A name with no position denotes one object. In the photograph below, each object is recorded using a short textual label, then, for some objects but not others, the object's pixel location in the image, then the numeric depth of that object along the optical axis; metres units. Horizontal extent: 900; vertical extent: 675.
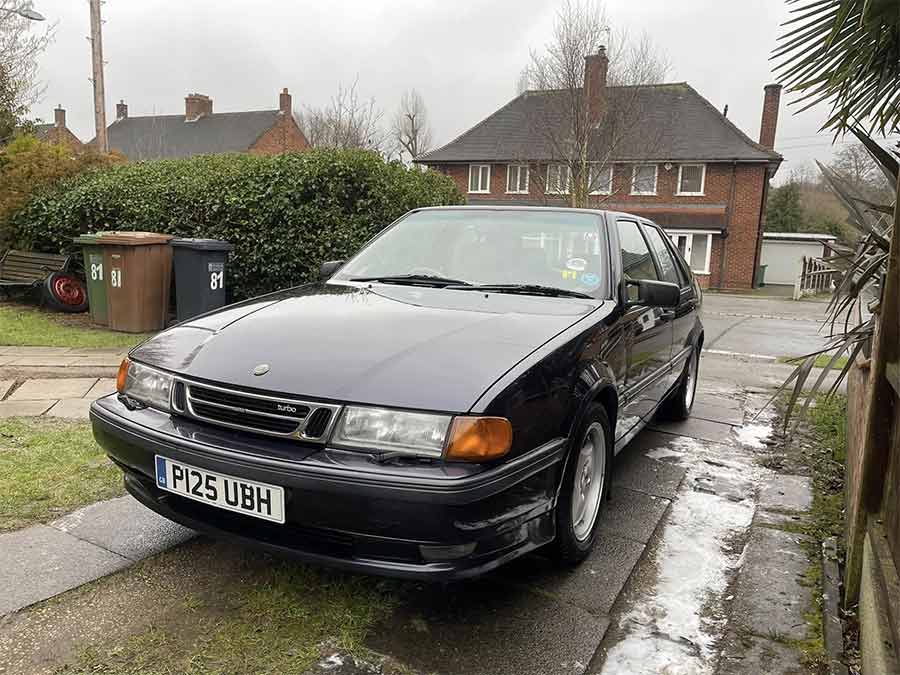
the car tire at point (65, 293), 8.62
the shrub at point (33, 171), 9.38
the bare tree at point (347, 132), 21.12
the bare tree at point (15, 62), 13.86
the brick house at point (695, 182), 25.38
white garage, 31.53
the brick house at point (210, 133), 37.12
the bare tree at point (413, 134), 44.19
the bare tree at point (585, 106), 18.42
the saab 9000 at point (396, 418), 2.09
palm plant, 2.98
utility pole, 13.47
